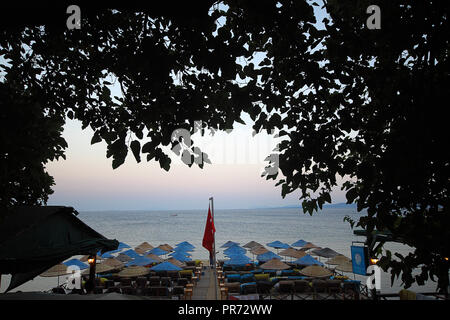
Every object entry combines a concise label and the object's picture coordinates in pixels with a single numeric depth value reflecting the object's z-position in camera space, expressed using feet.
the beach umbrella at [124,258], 75.51
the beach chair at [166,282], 53.02
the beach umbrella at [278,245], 90.00
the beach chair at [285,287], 46.51
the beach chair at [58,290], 40.25
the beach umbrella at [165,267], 55.88
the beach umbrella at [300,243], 89.19
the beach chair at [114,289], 43.97
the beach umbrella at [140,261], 61.82
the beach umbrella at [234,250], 70.48
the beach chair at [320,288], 46.34
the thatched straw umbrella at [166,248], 86.21
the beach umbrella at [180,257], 72.60
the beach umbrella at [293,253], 70.74
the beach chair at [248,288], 44.94
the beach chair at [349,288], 44.19
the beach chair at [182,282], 51.67
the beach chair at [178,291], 45.19
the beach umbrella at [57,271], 46.05
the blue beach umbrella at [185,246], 88.03
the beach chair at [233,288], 45.65
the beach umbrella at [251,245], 91.51
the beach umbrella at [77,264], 55.78
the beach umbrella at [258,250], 77.45
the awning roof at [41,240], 14.74
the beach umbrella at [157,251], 81.05
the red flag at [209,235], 27.25
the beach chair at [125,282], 51.53
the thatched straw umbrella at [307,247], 85.48
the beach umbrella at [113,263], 58.36
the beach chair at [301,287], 47.62
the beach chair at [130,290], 43.12
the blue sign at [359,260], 27.73
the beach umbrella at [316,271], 47.11
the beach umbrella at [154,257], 69.70
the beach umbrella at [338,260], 55.61
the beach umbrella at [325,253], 72.69
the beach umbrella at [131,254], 73.72
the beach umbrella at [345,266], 52.38
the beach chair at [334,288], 46.08
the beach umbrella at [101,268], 50.72
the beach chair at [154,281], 53.21
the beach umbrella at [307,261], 61.98
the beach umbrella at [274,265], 56.19
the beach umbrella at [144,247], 85.72
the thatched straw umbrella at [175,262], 65.64
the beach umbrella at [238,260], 63.17
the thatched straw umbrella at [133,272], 48.62
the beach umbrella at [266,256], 69.00
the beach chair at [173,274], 62.49
